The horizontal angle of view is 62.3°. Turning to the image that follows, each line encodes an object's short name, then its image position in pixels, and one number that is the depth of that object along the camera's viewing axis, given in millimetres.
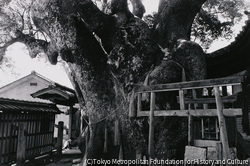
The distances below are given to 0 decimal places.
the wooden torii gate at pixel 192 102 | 3713
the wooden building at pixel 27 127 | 7328
